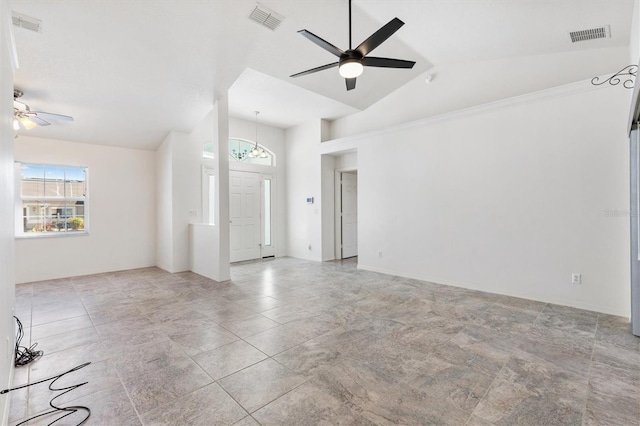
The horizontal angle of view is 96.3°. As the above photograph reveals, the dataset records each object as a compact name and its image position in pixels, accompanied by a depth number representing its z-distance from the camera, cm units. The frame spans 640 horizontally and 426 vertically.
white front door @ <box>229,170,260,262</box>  699
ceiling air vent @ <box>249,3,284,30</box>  334
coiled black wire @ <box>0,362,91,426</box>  181
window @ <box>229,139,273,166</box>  705
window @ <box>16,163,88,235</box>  520
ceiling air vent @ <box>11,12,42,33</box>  280
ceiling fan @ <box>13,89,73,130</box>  365
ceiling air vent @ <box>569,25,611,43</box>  336
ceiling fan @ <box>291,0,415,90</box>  267
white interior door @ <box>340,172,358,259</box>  749
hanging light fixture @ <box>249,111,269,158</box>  685
